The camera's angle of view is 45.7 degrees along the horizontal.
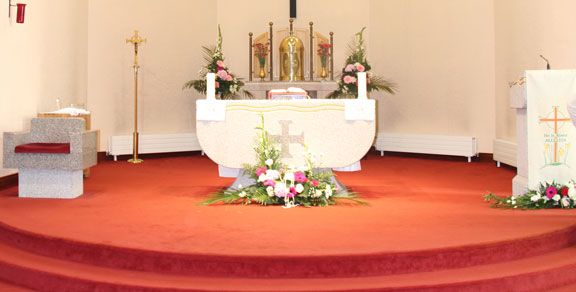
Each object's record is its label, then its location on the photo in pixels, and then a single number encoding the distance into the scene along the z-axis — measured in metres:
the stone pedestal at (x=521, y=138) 5.76
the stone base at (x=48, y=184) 6.22
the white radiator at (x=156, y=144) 9.97
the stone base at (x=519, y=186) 5.80
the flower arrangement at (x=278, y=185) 5.62
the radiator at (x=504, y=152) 8.55
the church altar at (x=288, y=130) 6.01
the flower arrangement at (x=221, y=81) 9.73
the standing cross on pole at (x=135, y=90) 9.69
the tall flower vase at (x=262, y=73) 10.17
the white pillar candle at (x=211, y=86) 6.14
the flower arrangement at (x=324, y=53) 10.10
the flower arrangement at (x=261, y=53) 10.24
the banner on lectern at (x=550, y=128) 5.55
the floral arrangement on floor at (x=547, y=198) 5.39
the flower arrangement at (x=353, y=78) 9.73
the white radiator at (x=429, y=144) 9.77
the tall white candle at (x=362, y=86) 6.09
